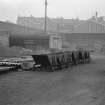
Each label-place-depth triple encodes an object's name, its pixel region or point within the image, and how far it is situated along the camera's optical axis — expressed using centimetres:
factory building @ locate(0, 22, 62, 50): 3334
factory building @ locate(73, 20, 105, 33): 6488
